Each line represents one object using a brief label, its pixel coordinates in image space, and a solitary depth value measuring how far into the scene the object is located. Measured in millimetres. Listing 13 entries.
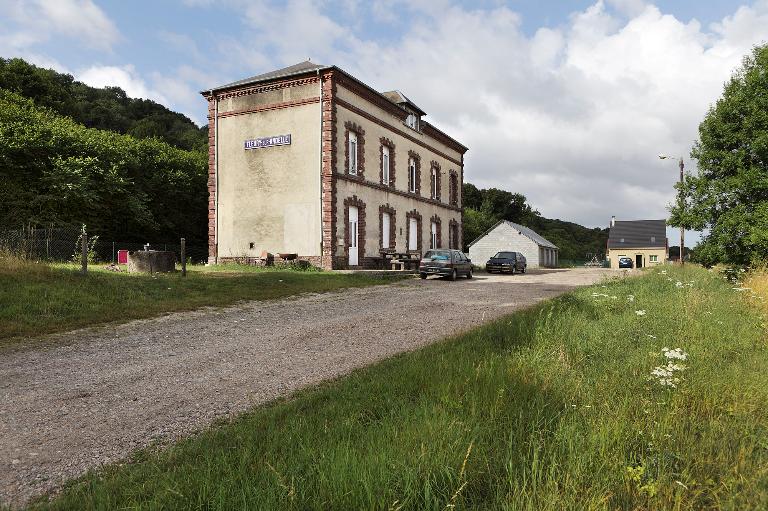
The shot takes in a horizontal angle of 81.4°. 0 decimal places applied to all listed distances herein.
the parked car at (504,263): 30969
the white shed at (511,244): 51781
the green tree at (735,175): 14016
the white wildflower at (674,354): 4188
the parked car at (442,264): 21172
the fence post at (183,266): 14806
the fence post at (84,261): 11216
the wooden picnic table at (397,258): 25461
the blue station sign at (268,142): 22875
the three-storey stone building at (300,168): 22266
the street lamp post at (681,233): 26531
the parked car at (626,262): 58312
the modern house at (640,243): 60656
